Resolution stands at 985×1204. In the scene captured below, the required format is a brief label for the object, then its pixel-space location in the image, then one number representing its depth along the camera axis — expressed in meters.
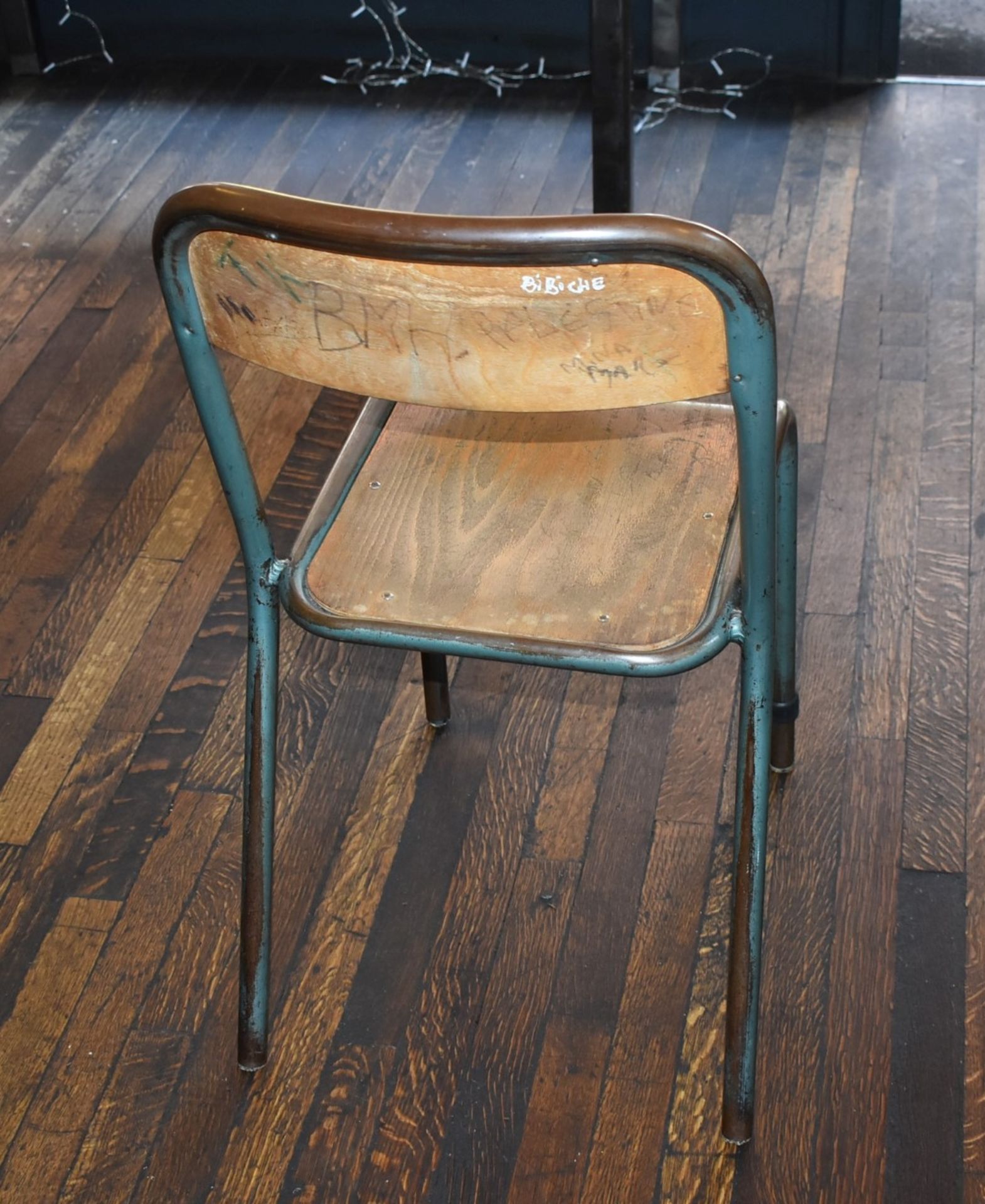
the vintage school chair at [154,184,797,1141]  0.96
